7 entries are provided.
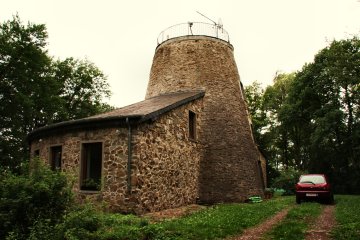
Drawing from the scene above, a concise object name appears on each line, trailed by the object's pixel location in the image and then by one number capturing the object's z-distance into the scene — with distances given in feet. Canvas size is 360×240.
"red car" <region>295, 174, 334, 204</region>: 52.13
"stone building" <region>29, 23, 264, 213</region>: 39.19
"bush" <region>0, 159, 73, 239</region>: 25.44
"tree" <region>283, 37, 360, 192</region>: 76.89
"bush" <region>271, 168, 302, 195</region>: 89.30
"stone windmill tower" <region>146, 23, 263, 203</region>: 57.21
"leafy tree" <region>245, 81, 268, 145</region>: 130.82
